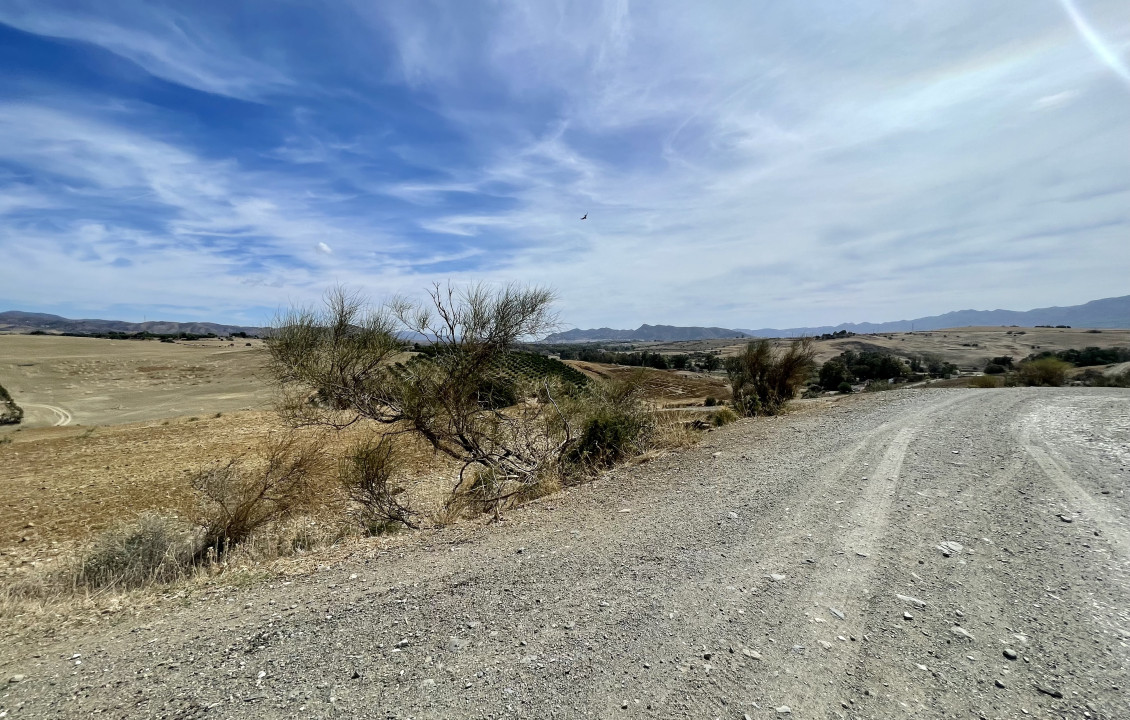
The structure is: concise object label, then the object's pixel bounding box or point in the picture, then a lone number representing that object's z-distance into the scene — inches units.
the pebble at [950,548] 165.9
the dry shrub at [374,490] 308.3
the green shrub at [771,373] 670.5
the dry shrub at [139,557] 218.8
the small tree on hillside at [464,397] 392.8
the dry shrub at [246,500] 285.7
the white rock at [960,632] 119.6
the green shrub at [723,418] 566.7
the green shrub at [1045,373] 759.7
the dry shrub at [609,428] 402.6
